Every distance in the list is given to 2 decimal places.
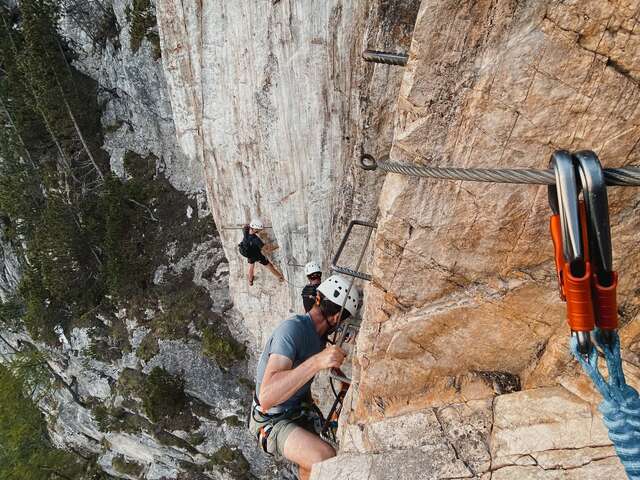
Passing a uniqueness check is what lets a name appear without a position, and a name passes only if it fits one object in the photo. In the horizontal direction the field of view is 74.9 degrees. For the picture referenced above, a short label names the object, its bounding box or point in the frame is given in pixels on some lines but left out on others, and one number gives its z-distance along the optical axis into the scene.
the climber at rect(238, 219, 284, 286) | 10.94
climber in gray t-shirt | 3.87
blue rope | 1.37
